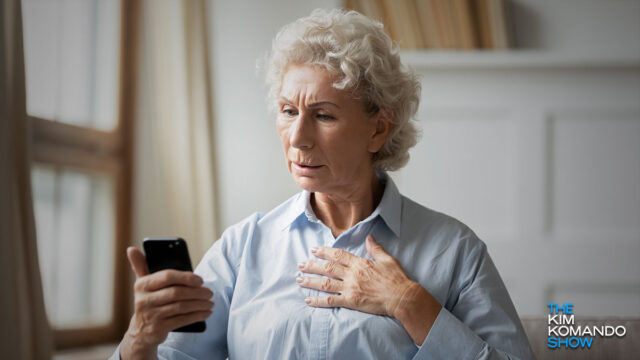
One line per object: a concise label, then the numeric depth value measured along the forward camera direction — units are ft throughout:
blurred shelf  9.69
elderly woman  4.41
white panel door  9.78
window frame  7.64
